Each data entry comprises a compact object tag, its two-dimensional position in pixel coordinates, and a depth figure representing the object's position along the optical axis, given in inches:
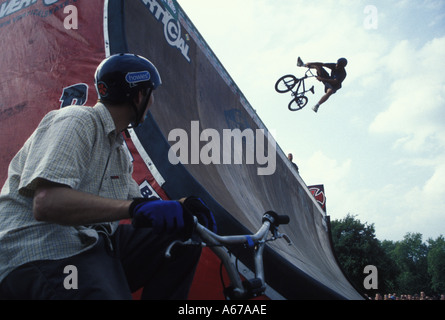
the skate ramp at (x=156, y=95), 108.7
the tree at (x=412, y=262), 2526.6
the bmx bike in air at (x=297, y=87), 501.4
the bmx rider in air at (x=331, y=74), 462.6
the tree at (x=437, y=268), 2268.7
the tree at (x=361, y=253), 1269.7
